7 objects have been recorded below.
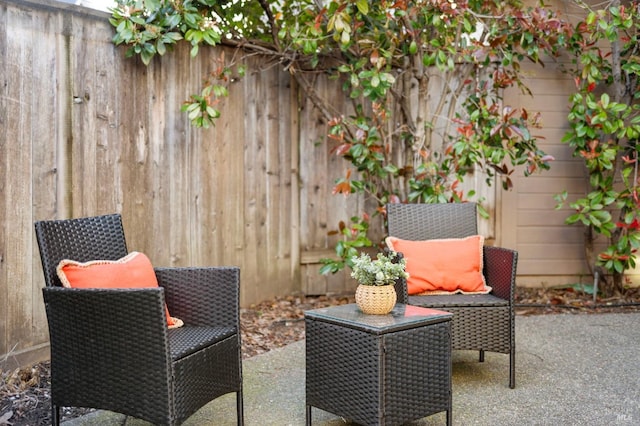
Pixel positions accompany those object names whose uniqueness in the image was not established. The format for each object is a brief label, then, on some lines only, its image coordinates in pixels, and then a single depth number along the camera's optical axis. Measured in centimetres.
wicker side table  248
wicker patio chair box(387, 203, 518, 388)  325
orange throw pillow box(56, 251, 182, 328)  254
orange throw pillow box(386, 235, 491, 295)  345
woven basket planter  267
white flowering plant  266
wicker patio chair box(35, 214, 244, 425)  229
